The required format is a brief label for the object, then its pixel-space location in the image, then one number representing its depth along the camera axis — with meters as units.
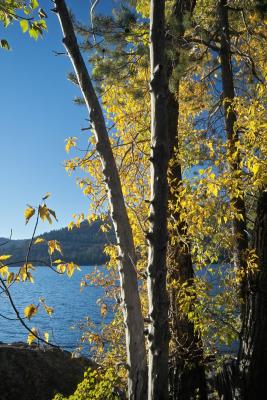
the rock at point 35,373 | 9.88
